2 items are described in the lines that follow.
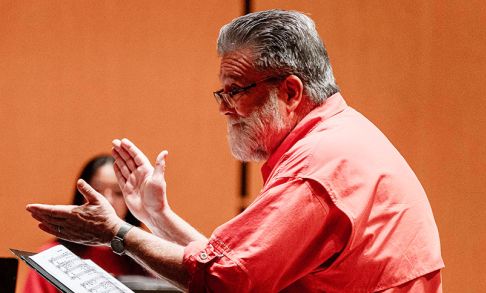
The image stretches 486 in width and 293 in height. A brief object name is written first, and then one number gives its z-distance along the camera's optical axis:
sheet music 4.70
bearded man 4.66
